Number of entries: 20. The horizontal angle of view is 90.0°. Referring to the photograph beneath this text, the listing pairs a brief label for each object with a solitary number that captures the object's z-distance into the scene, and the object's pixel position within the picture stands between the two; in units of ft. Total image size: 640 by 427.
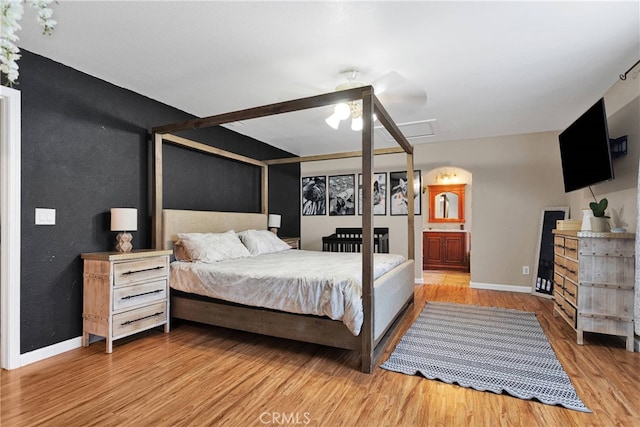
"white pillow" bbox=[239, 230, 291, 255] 13.42
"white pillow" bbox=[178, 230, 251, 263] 10.84
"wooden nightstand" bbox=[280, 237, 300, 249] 17.65
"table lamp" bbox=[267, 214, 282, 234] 17.02
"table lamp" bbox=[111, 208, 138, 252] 9.45
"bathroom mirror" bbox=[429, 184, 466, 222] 23.88
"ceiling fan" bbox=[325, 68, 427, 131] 9.37
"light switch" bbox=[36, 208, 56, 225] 8.21
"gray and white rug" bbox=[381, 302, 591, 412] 6.73
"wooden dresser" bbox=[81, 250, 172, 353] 8.55
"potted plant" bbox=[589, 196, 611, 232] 9.41
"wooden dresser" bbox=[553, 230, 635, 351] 8.51
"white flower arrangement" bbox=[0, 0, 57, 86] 2.63
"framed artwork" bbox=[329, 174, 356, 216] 20.24
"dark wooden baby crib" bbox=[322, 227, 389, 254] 18.45
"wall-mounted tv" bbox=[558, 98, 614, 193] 9.16
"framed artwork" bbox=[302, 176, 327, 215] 20.93
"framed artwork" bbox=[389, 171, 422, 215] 18.89
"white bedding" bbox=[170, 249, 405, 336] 7.81
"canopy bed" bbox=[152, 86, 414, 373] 7.63
